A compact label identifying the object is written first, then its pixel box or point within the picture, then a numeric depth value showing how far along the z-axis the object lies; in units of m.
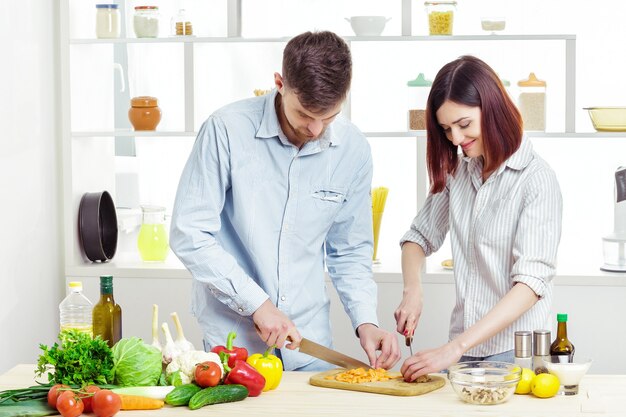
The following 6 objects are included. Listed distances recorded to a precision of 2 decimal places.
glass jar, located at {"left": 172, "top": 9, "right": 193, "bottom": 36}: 3.96
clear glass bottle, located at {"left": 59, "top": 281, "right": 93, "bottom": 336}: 2.91
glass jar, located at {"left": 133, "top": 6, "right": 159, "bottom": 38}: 3.90
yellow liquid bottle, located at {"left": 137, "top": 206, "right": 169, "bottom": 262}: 4.00
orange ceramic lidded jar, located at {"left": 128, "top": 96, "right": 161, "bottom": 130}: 3.97
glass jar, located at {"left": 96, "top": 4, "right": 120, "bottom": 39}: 3.95
